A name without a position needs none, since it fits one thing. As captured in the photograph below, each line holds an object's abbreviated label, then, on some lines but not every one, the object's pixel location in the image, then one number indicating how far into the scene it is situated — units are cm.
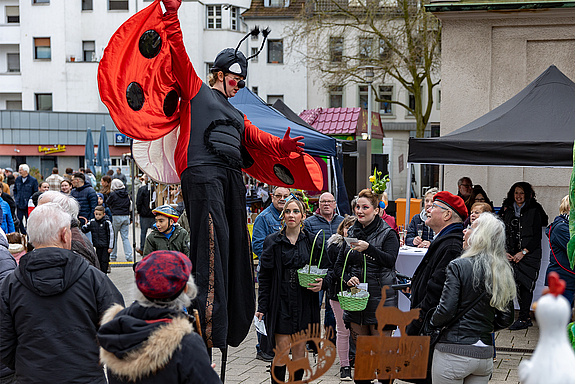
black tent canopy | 682
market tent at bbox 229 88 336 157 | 934
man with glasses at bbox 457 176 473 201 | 878
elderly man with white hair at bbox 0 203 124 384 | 308
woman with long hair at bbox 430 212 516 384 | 379
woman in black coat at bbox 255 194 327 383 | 504
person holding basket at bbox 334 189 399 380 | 531
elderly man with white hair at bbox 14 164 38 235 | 1480
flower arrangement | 702
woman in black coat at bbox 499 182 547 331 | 755
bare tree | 1912
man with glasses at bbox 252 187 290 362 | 696
